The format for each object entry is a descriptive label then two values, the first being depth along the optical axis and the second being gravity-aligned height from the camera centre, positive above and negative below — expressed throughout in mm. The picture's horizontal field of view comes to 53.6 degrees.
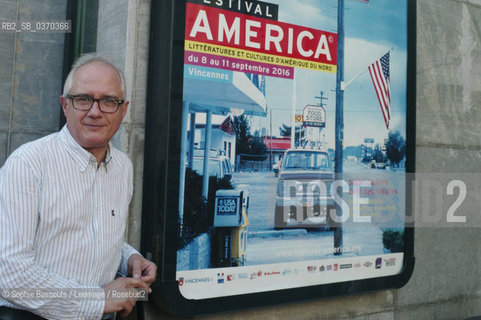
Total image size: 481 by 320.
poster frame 2514 +103
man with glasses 1672 -137
